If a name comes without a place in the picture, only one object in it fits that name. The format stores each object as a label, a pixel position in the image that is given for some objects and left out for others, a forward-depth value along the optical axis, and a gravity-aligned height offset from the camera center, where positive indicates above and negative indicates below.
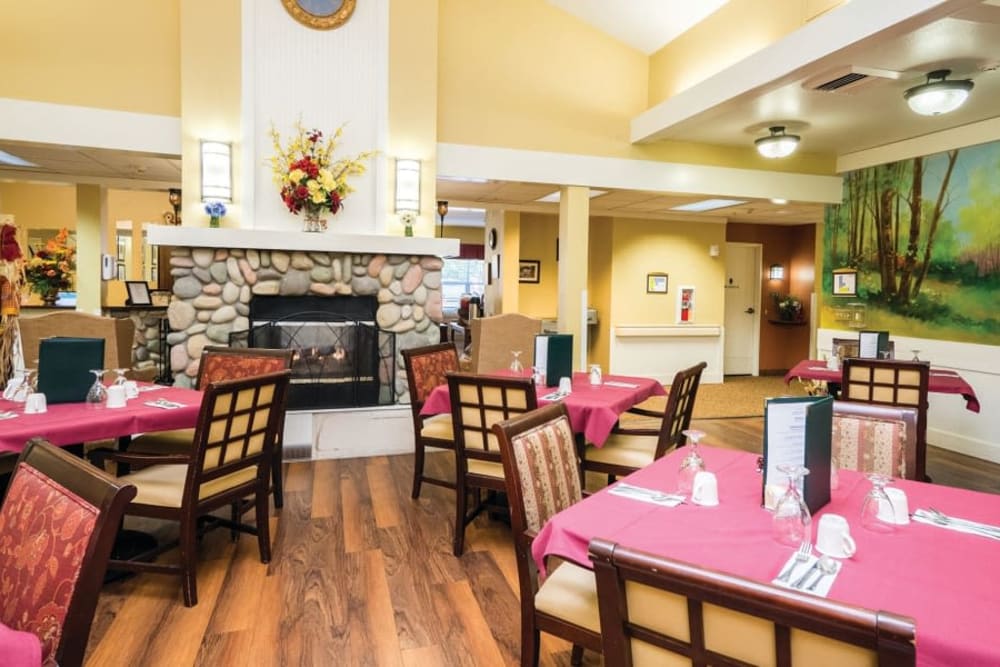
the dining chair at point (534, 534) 1.71 -0.68
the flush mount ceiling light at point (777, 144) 5.21 +1.46
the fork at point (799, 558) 1.28 -0.56
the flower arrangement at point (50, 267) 4.77 +0.28
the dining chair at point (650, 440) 2.99 -0.73
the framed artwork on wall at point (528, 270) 9.34 +0.57
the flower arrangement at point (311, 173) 4.46 +0.99
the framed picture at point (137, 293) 7.67 +0.12
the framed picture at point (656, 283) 8.51 +0.36
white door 9.69 +0.01
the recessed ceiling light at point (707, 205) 7.09 +1.30
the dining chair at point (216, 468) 2.47 -0.73
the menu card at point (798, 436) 1.59 -0.34
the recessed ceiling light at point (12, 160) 5.89 +1.43
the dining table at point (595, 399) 3.07 -0.51
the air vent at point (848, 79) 3.85 +1.55
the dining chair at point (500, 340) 5.83 -0.33
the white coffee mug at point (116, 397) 2.81 -0.45
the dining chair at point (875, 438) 2.13 -0.47
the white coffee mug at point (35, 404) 2.65 -0.46
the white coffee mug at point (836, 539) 1.38 -0.53
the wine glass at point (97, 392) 2.82 -0.43
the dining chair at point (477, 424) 2.87 -0.60
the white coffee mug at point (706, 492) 1.72 -0.53
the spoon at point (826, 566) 1.29 -0.56
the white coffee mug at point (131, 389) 3.06 -0.45
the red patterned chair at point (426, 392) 3.59 -0.55
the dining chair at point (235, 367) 3.37 -0.39
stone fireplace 4.52 +0.12
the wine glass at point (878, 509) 1.56 -0.52
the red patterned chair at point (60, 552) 1.14 -0.50
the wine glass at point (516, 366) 4.07 -0.40
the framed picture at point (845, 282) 6.33 +0.30
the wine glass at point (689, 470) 1.83 -0.50
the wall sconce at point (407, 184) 4.88 +0.99
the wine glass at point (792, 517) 1.42 -0.49
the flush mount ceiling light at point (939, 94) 3.92 +1.44
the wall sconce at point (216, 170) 4.45 +0.99
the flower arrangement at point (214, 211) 4.46 +0.69
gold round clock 4.66 +2.29
